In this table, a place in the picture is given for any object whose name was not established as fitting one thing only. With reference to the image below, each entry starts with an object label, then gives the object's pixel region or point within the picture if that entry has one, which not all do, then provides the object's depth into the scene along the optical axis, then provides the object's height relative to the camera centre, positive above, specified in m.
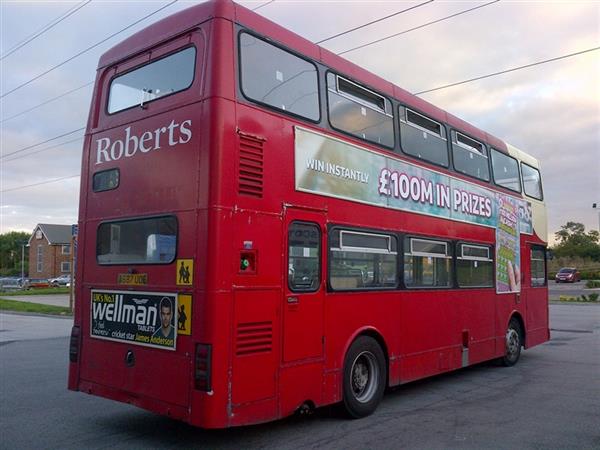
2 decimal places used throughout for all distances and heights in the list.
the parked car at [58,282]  63.32 -0.42
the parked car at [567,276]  57.06 +0.42
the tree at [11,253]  106.56 +4.86
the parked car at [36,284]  59.15 -0.61
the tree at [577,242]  90.57 +6.49
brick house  77.06 +3.82
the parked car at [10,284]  56.22 -0.61
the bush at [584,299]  30.42 -1.04
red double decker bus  5.43 +0.57
